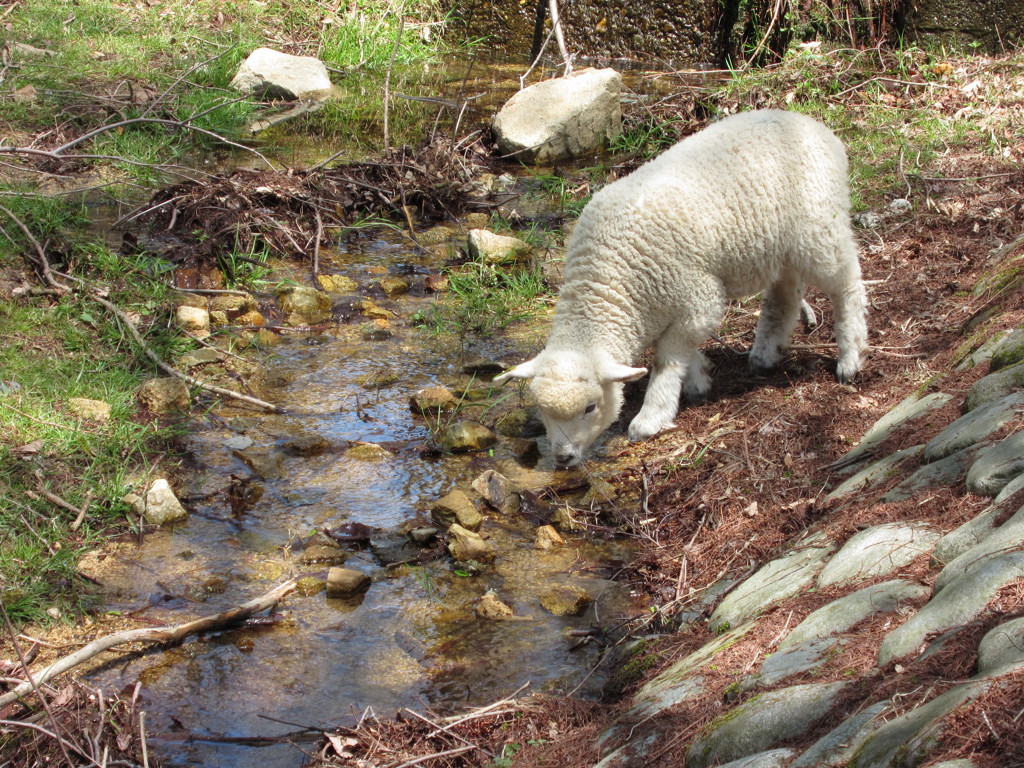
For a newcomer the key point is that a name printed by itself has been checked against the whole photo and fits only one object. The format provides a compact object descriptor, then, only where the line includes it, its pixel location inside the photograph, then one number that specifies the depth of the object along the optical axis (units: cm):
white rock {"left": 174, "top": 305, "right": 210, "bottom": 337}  653
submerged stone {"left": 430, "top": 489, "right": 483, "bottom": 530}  483
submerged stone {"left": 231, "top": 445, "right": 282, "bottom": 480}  524
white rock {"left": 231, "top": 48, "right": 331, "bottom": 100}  1103
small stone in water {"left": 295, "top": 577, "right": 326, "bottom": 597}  435
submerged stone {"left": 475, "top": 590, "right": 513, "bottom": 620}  421
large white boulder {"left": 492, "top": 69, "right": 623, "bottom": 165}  1009
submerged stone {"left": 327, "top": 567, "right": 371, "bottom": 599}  432
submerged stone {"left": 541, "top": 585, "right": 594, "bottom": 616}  428
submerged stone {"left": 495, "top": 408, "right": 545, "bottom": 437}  590
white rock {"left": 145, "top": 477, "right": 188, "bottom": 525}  473
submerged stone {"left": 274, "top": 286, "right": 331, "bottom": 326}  704
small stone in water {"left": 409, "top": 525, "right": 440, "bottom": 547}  468
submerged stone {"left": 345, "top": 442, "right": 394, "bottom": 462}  548
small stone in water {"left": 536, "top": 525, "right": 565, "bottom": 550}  479
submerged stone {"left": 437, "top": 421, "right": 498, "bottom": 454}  564
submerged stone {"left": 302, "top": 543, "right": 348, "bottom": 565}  455
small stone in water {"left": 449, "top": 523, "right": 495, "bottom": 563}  459
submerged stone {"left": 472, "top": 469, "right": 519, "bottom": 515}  509
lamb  539
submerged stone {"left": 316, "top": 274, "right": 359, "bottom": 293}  754
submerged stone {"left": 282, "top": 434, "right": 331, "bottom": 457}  546
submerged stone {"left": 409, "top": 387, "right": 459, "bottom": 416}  598
